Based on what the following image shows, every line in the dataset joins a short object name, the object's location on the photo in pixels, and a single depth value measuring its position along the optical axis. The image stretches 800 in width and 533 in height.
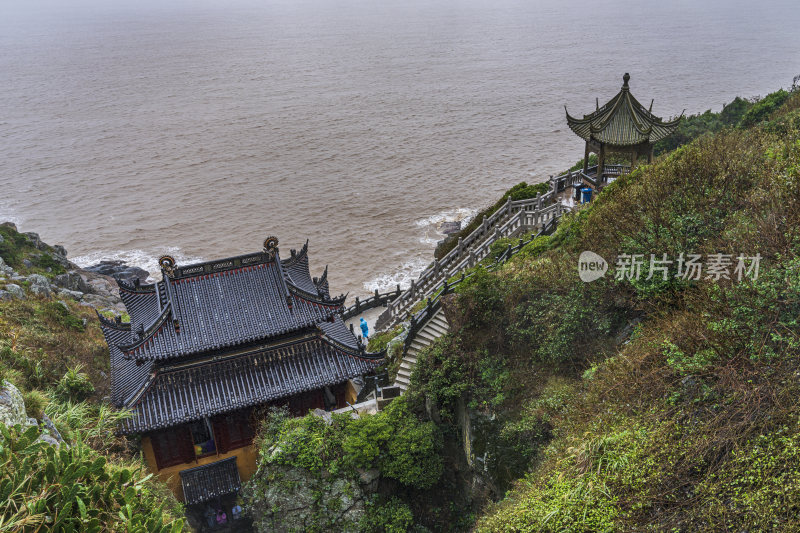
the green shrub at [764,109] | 44.52
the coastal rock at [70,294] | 42.43
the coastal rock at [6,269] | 41.28
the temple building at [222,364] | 20.22
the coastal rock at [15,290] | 36.60
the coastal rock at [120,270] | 48.35
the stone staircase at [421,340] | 22.97
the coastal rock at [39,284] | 39.47
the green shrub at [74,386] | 21.73
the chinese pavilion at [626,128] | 27.25
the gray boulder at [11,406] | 13.26
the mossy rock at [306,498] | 18.78
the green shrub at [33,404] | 15.18
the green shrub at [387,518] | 18.70
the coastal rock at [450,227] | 52.67
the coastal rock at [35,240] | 48.53
